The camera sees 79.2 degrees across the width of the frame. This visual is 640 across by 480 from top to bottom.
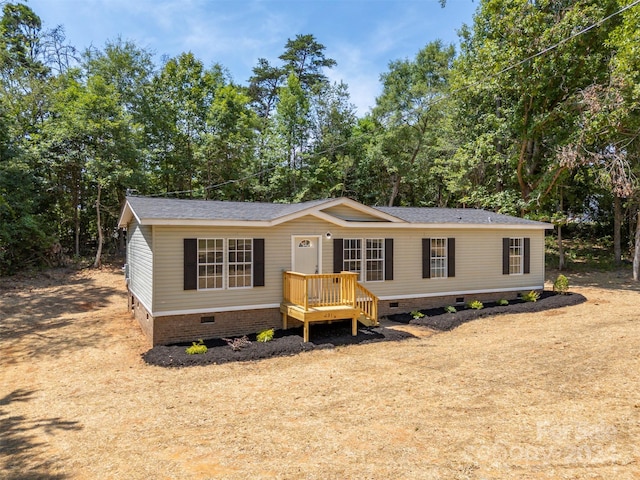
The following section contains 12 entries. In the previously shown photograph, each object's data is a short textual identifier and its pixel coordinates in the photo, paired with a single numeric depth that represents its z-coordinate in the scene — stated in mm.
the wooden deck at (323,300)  9672
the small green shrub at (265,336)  9602
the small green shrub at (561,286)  15375
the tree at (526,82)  17609
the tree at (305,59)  33469
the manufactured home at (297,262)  9523
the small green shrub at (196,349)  8617
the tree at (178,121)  25016
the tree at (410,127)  27781
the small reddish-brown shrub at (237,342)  9078
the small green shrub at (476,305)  13172
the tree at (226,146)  25312
